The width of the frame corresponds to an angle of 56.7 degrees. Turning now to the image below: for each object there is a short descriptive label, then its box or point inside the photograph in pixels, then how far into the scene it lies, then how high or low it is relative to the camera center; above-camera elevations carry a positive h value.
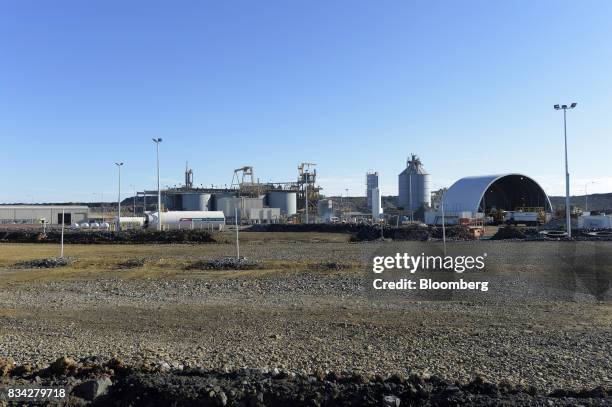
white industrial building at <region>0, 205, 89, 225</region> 101.50 +0.98
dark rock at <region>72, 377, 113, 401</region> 6.84 -2.09
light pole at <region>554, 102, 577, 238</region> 44.25 +6.08
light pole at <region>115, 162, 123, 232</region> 69.50 -0.80
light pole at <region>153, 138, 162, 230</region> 64.38 -0.25
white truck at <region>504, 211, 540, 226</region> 69.31 -0.94
